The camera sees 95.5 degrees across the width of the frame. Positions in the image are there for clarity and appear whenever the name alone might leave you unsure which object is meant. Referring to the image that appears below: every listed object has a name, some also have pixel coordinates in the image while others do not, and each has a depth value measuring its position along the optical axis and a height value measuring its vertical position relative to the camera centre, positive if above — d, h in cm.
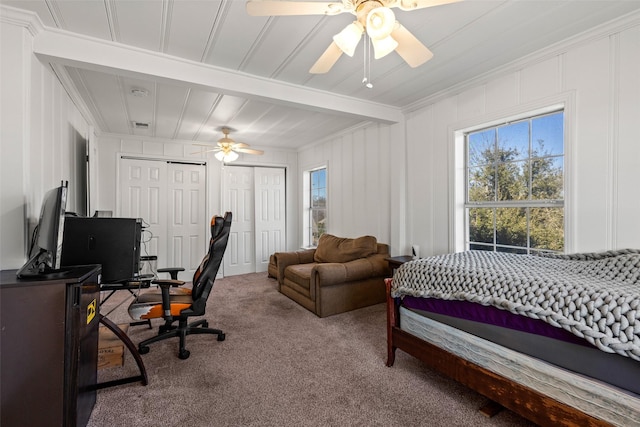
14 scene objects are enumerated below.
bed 119 -60
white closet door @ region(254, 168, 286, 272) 584 -3
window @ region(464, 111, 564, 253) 244 +25
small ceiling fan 432 +96
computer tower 210 -24
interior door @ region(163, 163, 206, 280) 516 -10
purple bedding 136 -57
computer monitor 153 -14
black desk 200 -109
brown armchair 335 -80
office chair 242 -80
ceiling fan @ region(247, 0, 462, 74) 133 +94
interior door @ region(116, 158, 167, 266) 480 +23
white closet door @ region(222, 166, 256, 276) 558 -11
